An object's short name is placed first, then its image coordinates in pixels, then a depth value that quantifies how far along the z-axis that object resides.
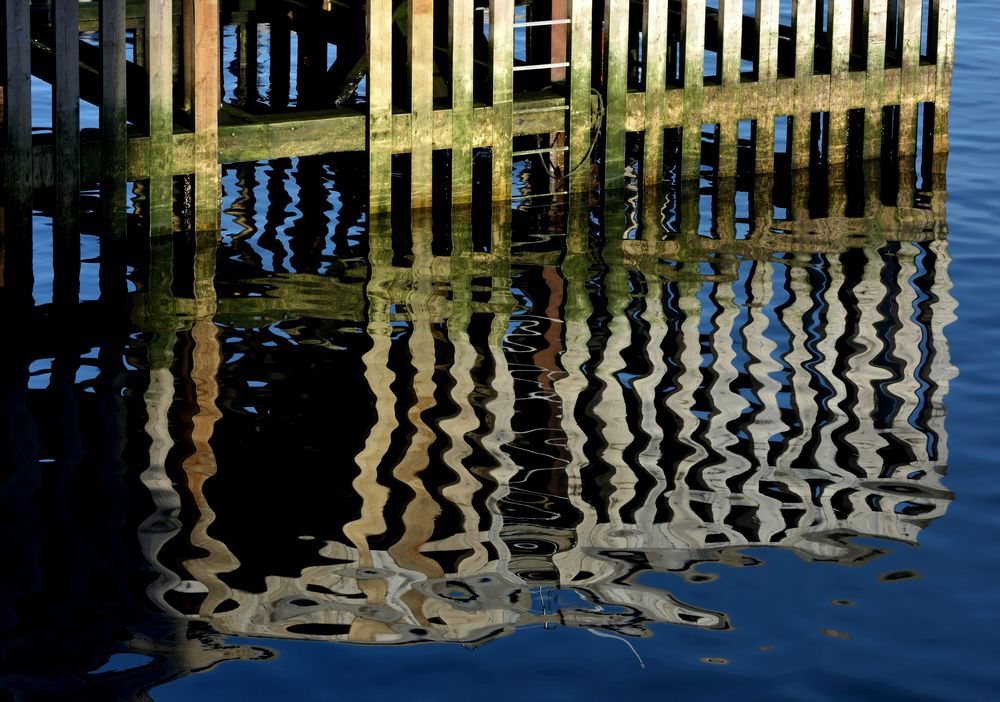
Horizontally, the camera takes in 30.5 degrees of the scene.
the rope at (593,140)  18.02
